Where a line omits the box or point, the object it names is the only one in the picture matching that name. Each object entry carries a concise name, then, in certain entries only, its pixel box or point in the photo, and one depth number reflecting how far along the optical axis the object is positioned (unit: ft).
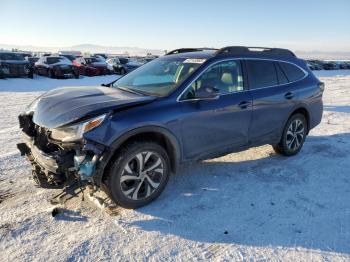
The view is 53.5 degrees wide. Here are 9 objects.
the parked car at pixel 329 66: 160.25
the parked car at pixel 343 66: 173.11
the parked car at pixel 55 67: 70.38
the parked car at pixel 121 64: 90.51
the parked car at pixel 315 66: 149.70
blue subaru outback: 11.79
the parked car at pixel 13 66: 63.67
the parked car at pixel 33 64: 68.60
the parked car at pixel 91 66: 81.10
